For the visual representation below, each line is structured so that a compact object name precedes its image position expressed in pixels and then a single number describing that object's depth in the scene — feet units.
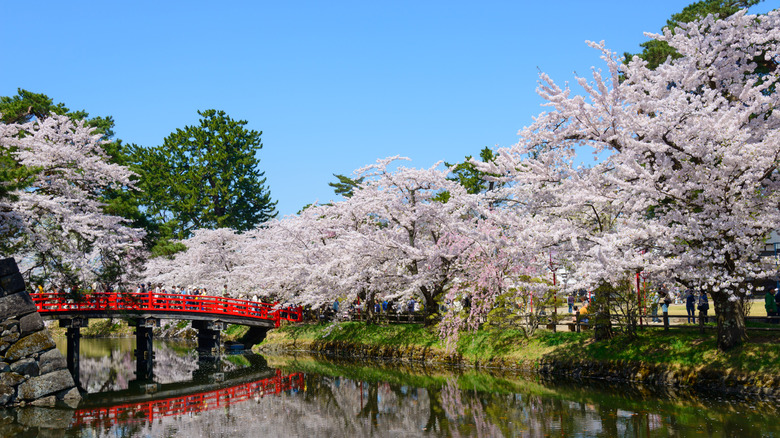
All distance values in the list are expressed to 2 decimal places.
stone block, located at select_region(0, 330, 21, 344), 62.54
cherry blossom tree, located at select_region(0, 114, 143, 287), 80.69
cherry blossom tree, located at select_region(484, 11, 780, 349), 55.31
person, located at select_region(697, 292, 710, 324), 76.41
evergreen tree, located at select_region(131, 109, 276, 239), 203.10
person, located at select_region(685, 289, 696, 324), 79.40
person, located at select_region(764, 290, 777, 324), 74.60
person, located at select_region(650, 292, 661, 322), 73.65
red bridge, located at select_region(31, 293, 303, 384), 96.63
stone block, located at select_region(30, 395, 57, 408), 62.18
